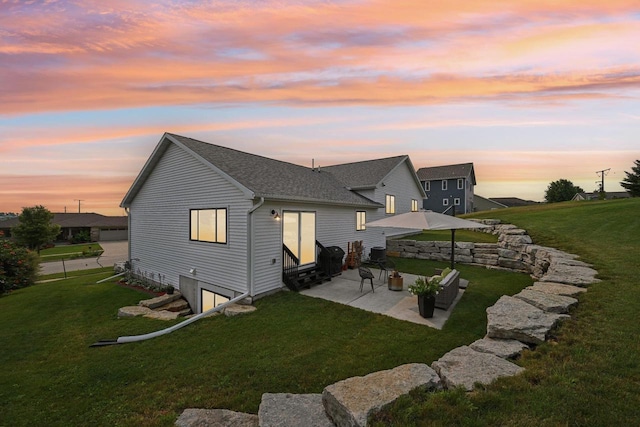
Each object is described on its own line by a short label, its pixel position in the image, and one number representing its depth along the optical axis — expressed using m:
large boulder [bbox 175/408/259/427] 3.07
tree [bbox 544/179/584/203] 59.28
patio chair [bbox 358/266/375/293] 8.45
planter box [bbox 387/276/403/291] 8.79
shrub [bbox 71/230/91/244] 44.56
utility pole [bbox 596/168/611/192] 37.84
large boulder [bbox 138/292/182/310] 9.61
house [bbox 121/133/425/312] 8.64
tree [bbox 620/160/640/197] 36.87
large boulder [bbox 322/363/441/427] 2.57
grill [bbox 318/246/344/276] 10.64
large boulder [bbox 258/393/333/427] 2.78
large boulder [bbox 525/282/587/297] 5.46
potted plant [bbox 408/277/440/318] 6.50
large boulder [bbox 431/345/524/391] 2.99
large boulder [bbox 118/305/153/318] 8.37
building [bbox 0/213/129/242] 46.38
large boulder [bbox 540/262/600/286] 6.14
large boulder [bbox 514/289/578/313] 4.70
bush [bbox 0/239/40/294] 14.27
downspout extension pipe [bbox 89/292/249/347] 6.38
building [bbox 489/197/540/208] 65.69
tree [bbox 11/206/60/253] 34.62
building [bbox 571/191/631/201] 55.09
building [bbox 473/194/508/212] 47.31
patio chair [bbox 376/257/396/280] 10.25
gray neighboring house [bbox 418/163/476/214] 37.62
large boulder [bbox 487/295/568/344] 3.95
